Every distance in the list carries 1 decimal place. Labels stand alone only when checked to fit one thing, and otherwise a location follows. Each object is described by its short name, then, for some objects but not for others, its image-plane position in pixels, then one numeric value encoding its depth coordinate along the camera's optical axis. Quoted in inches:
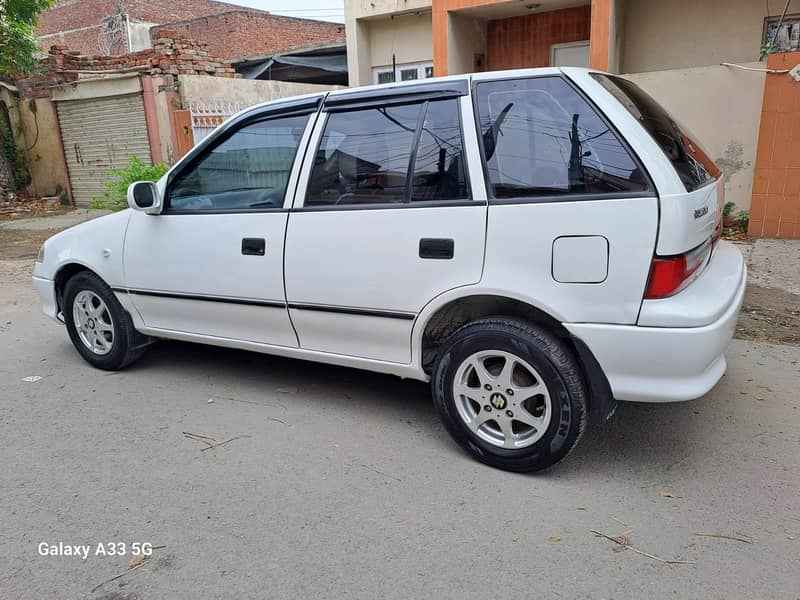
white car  106.3
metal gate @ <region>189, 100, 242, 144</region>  466.6
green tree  444.8
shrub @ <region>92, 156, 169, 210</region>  366.9
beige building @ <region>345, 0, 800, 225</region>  313.3
